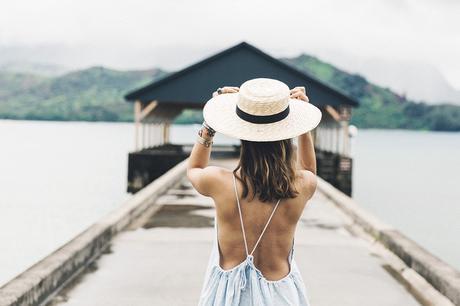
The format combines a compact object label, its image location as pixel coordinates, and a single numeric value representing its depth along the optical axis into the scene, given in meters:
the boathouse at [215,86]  22.89
